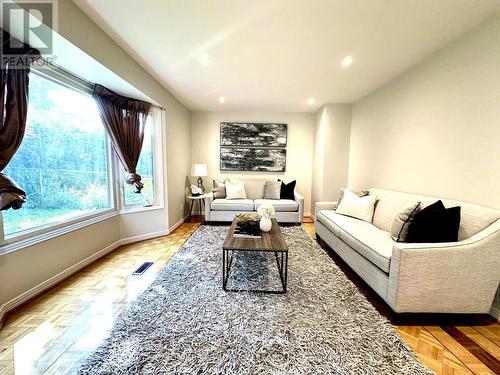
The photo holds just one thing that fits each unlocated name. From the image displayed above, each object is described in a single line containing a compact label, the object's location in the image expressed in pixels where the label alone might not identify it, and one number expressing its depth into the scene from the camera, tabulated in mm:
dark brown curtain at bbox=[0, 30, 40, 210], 1494
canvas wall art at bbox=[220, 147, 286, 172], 4730
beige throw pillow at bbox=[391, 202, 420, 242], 1885
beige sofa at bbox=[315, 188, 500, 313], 1473
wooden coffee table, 1843
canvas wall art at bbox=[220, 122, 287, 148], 4672
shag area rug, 1177
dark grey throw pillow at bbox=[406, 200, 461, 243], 1623
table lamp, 4281
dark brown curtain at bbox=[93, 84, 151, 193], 2555
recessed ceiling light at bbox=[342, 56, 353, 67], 2348
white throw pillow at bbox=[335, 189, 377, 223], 2711
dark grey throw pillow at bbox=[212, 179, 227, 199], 4268
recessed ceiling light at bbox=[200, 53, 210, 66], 2332
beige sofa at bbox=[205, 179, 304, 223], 3984
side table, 4121
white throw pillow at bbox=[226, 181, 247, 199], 4227
